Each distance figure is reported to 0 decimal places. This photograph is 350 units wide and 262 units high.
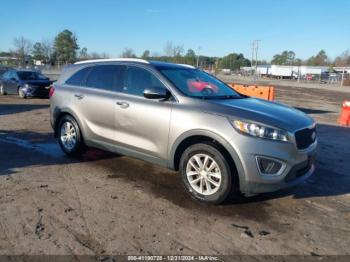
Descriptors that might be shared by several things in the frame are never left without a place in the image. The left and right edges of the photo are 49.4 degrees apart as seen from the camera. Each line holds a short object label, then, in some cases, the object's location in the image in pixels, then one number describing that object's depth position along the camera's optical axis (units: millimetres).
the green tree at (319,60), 139250
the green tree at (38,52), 98312
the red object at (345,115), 13141
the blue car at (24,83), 18781
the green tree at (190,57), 114369
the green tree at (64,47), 97812
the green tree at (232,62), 147125
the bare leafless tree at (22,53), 83875
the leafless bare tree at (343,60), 130100
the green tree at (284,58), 163875
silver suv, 4617
